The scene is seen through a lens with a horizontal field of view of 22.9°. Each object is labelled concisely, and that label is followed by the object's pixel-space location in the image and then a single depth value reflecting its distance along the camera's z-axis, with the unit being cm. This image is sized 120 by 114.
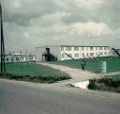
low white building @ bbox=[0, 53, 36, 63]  13488
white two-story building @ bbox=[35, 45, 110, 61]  10134
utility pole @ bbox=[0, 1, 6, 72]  3734
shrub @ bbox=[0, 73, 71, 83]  2502
